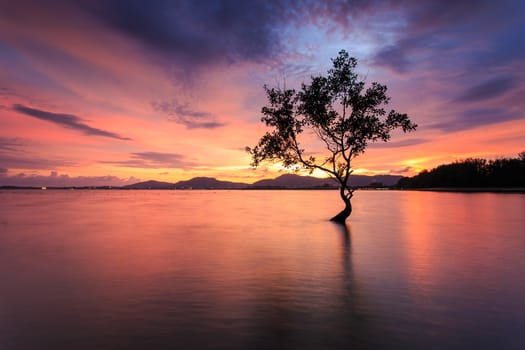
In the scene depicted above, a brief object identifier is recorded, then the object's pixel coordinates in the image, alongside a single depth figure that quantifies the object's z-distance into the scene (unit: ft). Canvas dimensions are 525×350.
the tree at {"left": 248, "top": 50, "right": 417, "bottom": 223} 128.36
